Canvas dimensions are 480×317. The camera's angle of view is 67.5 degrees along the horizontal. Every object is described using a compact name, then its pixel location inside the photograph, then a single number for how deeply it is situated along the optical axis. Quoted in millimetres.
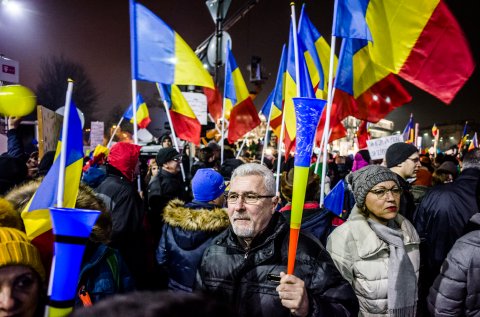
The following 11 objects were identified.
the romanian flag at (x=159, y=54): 4930
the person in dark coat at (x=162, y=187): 5340
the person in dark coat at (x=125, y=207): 3879
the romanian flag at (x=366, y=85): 5223
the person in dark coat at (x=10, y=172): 3616
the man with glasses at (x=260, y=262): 1988
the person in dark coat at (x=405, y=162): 4148
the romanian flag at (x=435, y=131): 14702
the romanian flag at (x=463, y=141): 14492
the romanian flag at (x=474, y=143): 12164
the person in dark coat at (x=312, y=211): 3285
